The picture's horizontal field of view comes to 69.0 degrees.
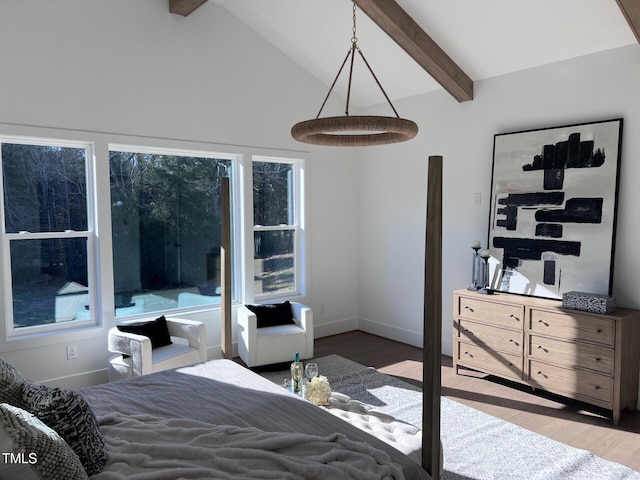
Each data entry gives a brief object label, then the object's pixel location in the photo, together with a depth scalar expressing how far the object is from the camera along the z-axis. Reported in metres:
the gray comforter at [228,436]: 1.73
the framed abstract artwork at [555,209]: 3.71
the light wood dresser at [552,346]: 3.39
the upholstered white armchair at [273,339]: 4.41
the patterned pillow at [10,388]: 1.66
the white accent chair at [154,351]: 3.62
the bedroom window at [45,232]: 3.77
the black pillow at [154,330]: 3.91
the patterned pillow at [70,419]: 1.64
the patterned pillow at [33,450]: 1.37
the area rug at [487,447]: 2.73
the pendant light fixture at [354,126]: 2.37
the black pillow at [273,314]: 4.70
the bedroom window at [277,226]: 5.27
